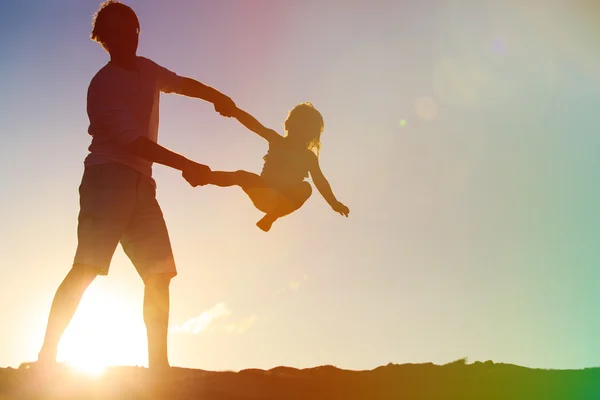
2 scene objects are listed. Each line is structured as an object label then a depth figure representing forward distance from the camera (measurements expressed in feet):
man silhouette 16.89
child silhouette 22.30
